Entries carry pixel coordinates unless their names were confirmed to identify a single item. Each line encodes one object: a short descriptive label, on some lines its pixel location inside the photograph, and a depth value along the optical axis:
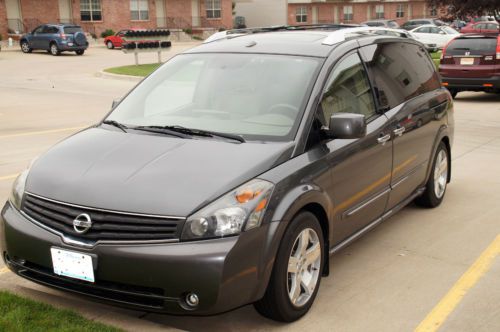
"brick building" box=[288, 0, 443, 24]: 69.48
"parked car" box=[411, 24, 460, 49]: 33.10
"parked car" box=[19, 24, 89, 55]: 34.00
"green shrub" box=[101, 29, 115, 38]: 48.80
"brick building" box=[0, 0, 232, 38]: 44.53
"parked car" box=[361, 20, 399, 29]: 43.22
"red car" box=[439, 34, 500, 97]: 14.45
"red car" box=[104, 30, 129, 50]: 40.75
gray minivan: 3.37
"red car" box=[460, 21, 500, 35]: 38.18
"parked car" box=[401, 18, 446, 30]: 46.27
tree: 22.58
